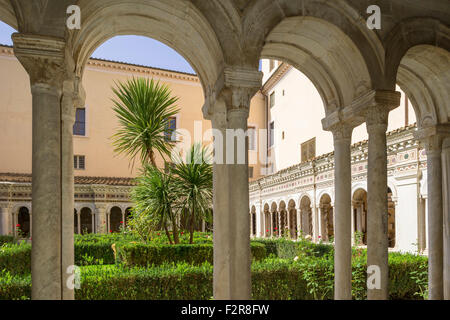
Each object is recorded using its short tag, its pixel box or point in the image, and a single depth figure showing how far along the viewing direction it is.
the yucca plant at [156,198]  7.90
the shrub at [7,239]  11.85
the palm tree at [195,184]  7.82
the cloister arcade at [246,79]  2.92
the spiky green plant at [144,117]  8.85
